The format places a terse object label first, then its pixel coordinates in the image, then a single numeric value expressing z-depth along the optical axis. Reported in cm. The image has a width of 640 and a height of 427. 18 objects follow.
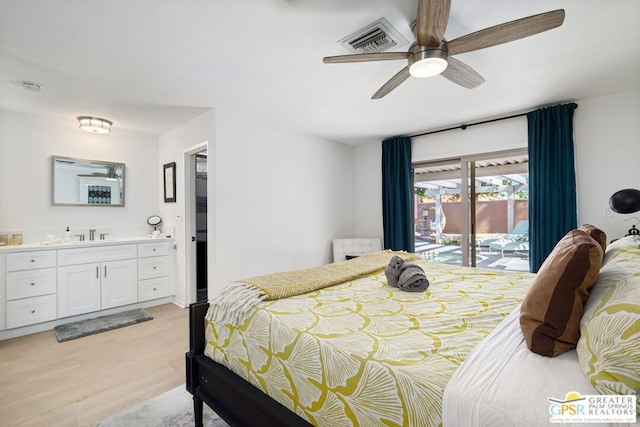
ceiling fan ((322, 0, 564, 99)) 144
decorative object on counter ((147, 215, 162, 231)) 427
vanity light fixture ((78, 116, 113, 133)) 351
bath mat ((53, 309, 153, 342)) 300
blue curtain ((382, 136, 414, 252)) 443
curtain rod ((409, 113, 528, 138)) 353
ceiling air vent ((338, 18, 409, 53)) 186
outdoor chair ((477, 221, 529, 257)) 370
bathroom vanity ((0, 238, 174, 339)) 297
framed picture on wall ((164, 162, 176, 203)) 408
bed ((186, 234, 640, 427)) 86
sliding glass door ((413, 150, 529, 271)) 379
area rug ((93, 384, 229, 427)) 176
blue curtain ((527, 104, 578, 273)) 312
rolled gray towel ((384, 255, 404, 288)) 202
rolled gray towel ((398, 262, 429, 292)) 190
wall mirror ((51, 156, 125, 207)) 361
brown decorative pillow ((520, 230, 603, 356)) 94
